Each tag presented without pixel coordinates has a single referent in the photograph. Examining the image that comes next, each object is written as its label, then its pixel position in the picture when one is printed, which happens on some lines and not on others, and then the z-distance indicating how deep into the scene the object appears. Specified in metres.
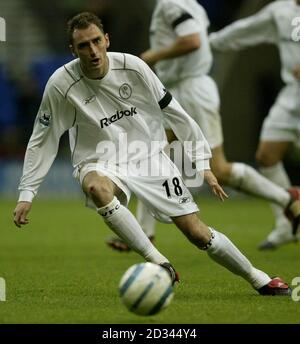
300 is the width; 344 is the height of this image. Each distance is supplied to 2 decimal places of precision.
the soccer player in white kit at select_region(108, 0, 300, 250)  17.52
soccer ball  10.23
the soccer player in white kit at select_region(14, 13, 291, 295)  12.09
